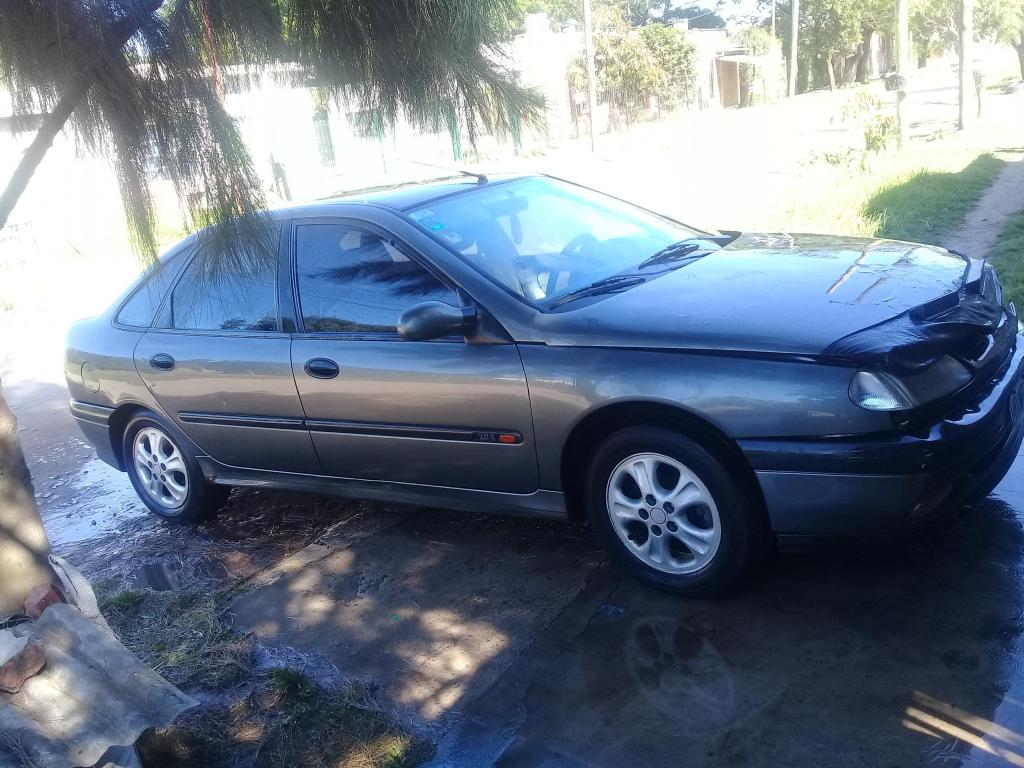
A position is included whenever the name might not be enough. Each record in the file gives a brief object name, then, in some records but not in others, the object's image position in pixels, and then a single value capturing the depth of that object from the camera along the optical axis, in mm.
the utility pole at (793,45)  44203
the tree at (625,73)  38562
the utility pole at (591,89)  28125
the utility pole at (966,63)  20656
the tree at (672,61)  40688
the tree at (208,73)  2623
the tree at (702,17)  82694
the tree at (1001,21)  32906
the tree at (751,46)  50888
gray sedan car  3309
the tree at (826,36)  50475
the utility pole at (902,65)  17453
